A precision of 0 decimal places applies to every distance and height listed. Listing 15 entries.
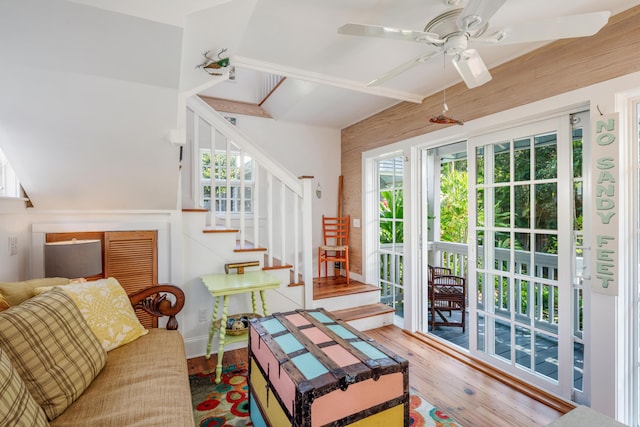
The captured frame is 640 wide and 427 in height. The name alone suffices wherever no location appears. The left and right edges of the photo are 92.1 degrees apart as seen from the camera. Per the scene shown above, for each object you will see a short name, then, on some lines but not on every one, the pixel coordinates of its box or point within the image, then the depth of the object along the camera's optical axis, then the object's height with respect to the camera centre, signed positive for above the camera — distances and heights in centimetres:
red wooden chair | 418 -27
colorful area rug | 192 -125
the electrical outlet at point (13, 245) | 215 -19
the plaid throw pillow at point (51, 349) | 118 -55
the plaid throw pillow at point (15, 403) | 89 -56
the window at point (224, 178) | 393 +46
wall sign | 186 +10
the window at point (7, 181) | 226 +28
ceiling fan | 134 +89
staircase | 286 -25
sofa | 116 -64
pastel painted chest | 126 -71
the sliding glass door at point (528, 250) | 218 -26
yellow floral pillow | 168 -54
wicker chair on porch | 359 -91
